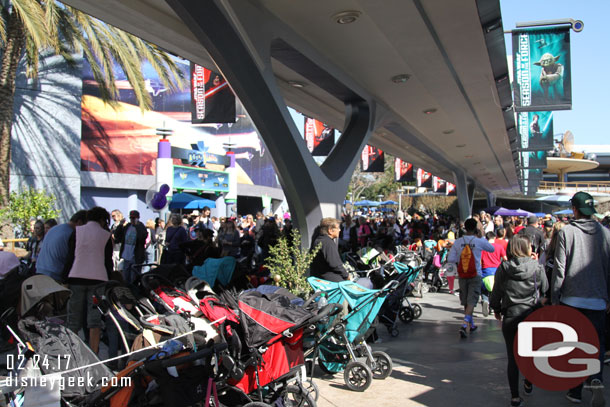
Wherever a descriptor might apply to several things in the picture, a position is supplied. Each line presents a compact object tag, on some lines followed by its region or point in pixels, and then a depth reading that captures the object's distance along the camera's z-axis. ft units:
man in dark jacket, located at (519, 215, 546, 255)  35.83
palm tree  43.16
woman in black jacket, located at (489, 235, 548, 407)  17.15
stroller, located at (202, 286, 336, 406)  14.97
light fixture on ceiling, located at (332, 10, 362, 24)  24.91
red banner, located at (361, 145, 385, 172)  83.87
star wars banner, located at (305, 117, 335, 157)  61.64
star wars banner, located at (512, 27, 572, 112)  31.76
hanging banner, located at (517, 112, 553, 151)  53.57
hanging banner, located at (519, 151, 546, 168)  80.62
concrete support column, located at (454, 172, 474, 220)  111.24
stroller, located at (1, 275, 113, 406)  12.89
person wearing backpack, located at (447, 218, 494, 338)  27.58
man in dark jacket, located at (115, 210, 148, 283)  38.88
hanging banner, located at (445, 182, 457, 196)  183.52
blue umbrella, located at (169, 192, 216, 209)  75.51
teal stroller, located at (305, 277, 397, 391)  19.44
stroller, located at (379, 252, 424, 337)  26.66
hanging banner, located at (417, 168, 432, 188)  149.07
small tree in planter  26.81
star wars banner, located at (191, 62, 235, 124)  38.34
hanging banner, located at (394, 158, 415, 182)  118.32
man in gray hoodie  16.29
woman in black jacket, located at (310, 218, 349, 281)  23.38
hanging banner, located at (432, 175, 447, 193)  178.29
